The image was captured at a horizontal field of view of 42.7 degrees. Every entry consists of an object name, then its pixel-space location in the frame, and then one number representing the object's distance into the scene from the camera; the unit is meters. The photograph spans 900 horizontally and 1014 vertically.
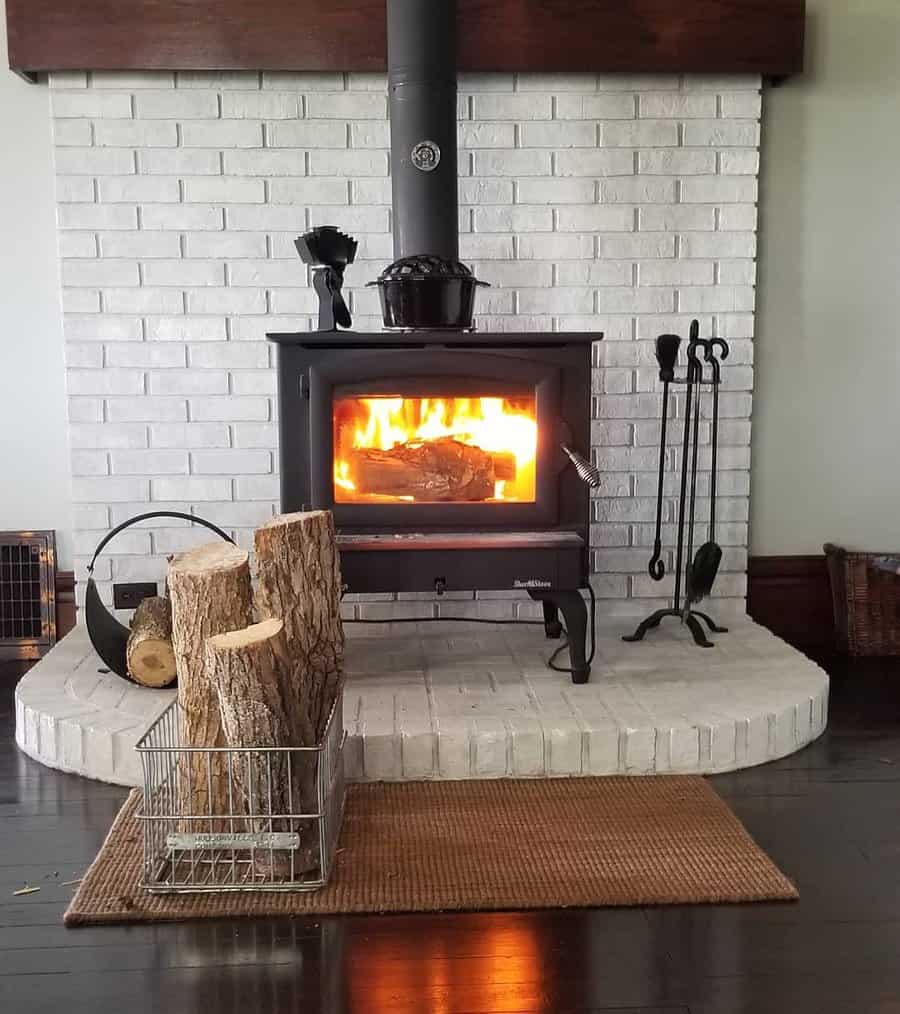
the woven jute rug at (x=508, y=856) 1.84
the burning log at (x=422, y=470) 2.73
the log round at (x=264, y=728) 1.87
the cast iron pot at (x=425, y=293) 2.70
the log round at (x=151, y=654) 2.64
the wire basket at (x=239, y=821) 1.88
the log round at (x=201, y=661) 2.00
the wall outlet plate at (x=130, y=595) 2.81
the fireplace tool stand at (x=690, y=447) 3.04
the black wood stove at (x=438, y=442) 2.65
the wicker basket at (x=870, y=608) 3.35
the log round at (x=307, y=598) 2.13
